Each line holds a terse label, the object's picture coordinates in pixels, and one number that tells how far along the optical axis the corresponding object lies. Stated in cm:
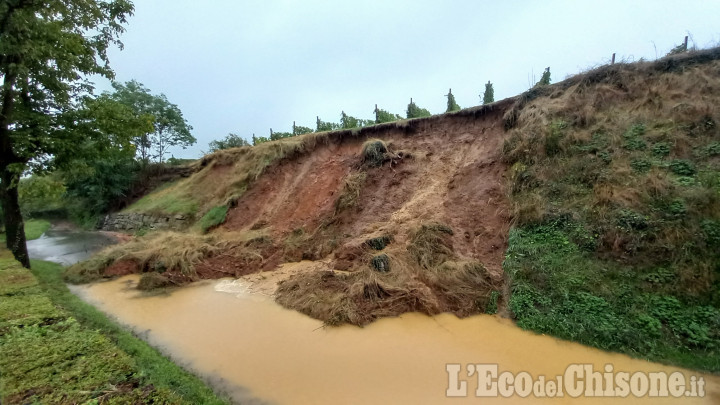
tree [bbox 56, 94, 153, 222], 786
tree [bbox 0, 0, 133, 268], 651
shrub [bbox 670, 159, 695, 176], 668
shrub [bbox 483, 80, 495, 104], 2072
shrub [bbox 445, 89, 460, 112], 2022
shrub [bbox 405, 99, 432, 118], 2000
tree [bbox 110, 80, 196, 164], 2701
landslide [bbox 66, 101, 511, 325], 697
